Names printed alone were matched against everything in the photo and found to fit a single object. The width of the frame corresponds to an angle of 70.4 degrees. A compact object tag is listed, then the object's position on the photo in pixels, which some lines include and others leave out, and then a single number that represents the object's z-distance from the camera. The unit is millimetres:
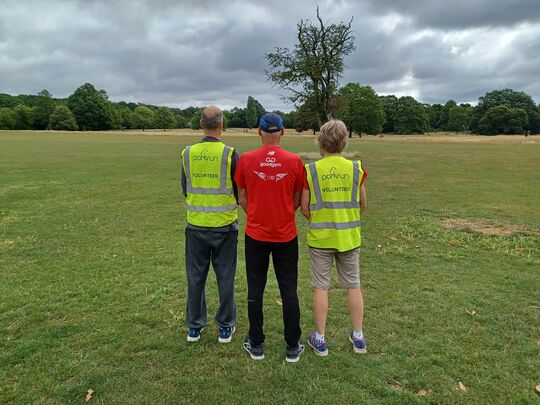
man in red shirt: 3527
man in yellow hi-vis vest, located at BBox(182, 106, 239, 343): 3814
